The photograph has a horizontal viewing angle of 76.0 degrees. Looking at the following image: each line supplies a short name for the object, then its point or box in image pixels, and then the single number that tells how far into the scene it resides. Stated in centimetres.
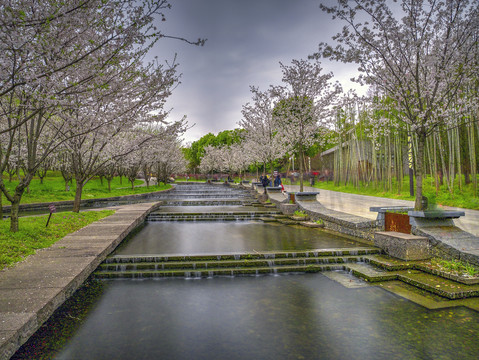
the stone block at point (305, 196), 1398
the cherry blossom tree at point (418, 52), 807
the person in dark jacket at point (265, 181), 2050
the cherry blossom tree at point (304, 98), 1479
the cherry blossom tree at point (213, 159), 6256
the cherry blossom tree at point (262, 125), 2205
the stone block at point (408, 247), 692
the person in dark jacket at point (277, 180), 2453
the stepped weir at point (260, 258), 627
